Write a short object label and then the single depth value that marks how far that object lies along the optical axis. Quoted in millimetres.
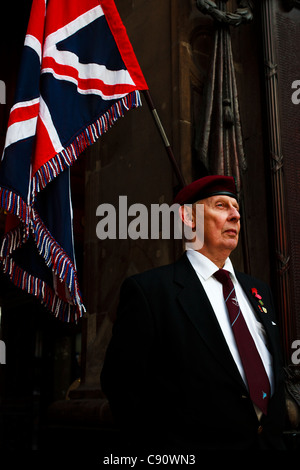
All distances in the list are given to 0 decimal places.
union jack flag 3148
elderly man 1959
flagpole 3477
